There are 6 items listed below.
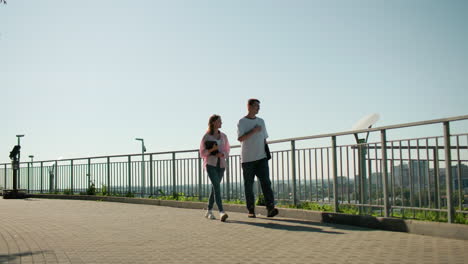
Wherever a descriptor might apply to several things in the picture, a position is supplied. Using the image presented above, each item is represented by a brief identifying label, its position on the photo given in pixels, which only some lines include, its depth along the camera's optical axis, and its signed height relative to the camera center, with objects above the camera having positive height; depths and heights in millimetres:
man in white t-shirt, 9547 +397
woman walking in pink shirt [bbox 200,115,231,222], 9852 +350
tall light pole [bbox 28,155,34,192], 22130 +25
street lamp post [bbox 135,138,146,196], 16219 -51
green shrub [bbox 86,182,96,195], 18672 -537
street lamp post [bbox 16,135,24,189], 22758 +194
